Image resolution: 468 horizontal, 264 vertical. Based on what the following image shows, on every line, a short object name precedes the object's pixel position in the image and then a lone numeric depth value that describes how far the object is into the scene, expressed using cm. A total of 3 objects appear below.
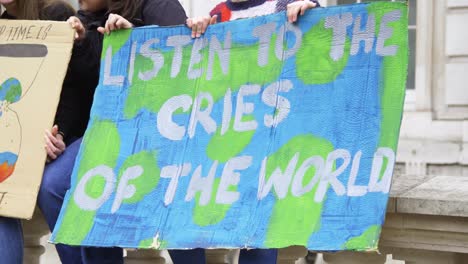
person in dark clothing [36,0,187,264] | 745
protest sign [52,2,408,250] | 628
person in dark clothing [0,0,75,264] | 820
